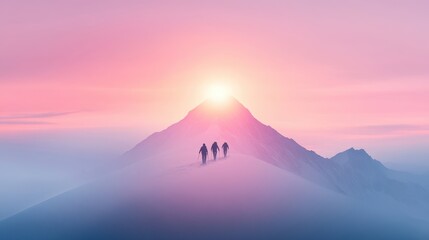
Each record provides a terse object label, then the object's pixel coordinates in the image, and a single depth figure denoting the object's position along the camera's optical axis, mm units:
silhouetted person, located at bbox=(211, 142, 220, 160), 97688
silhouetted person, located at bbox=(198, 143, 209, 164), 94669
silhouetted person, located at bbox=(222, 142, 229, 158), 102500
